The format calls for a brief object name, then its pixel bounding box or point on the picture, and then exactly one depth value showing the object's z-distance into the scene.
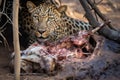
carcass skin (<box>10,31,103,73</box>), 8.50
